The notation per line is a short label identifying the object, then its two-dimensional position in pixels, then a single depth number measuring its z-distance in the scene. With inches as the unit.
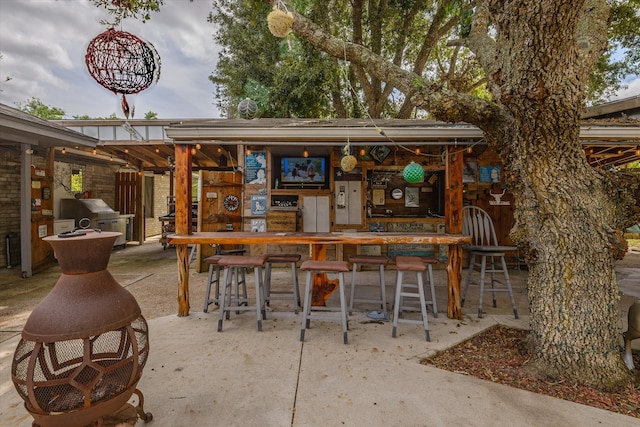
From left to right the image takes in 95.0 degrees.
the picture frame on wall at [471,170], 245.3
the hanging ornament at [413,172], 147.7
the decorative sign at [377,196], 263.6
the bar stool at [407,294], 115.4
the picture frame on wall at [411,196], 269.7
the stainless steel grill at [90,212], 306.0
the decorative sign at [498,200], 244.1
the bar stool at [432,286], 138.7
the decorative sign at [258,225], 244.2
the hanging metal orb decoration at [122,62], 115.5
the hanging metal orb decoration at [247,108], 303.6
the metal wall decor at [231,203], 240.8
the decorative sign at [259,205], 245.1
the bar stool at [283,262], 144.0
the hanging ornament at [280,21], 105.8
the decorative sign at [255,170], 246.2
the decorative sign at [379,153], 241.4
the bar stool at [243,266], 123.8
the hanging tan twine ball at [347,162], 143.0
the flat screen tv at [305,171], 276.8
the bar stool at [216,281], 138.1
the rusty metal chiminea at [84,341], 55.7
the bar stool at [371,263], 137.6
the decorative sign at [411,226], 242.2
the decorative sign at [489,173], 244.4
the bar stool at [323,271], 113.0
